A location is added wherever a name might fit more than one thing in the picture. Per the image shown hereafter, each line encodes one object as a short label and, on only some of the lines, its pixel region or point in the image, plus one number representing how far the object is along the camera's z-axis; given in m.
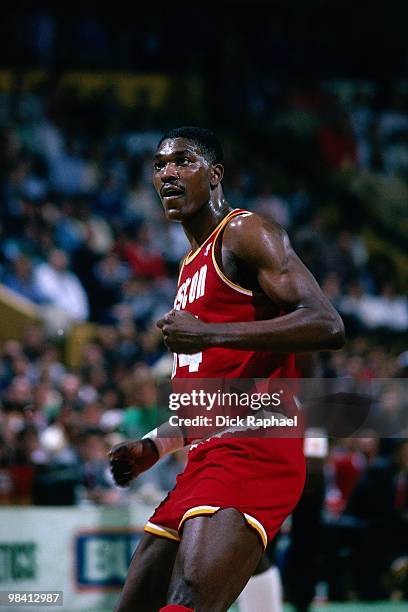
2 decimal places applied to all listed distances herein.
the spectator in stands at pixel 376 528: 18.17
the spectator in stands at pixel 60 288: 24.06
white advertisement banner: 16.03
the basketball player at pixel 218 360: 7.61
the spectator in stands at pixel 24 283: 23.97
